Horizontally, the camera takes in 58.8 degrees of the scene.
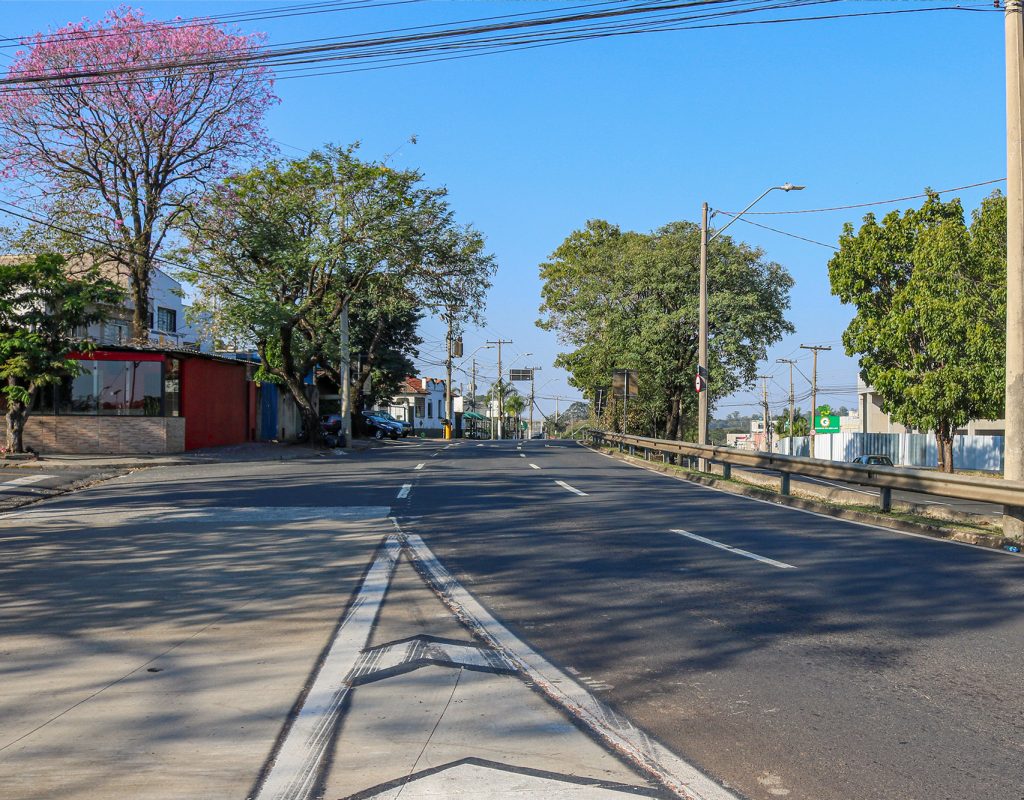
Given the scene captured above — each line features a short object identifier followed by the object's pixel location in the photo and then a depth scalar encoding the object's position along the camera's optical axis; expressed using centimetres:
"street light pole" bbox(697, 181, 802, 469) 2717
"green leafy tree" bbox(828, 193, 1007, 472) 3131
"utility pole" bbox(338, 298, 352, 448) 3475
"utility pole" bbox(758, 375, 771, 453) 7171
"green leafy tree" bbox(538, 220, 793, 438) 3950
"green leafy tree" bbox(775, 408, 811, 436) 11204
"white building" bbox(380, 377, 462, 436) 9469
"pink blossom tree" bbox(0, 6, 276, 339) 2895
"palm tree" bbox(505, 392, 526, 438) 12712
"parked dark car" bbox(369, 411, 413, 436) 5681
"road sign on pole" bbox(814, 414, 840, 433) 4881
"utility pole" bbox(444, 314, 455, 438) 6234
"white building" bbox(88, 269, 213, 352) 4481
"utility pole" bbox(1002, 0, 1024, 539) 1206
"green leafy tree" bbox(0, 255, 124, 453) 2217
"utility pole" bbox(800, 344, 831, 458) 5995
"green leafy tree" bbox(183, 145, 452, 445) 3206
